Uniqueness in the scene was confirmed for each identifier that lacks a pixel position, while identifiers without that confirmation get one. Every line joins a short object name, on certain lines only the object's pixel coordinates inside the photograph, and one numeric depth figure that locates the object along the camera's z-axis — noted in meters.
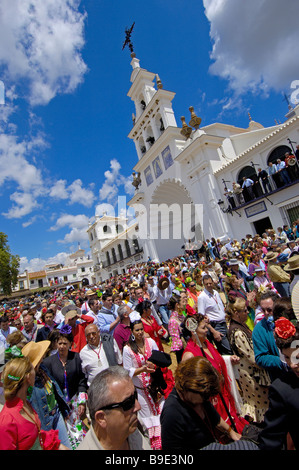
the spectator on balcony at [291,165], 10.93
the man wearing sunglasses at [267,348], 2.22
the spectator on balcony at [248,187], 13.18
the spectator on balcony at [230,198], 14.48
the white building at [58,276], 57.19
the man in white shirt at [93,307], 5.01
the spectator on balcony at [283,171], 11.46
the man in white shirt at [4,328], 5.56
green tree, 34.33
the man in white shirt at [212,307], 3.94
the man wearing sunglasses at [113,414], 1.29
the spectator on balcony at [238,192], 13.48
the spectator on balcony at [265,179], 12.48
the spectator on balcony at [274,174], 11.94
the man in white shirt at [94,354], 2.87
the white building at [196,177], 12.48
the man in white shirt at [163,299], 6.27
